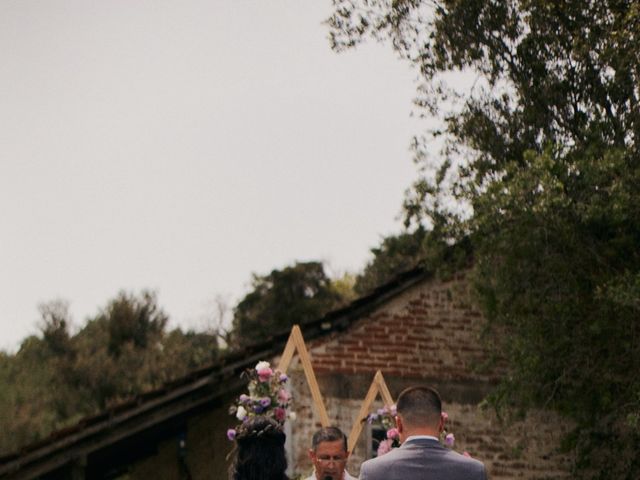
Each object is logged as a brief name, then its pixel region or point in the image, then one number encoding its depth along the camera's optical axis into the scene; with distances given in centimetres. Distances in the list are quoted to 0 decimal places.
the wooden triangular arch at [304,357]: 1212
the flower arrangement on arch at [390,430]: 1111
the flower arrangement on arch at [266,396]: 1055
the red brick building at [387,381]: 1541
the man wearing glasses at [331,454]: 744
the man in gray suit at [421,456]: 531
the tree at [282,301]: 4112
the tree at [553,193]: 1378
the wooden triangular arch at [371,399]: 1253
